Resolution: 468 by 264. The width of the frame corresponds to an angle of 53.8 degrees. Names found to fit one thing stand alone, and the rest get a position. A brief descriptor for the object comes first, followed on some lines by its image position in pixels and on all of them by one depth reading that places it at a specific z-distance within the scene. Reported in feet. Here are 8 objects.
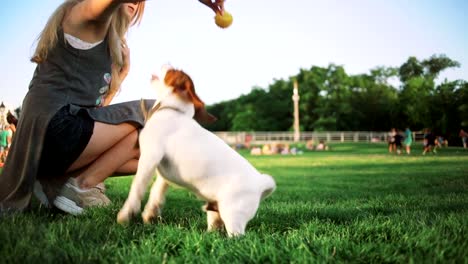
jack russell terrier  6.74
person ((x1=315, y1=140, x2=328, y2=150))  89.66
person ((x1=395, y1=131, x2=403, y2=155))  69.83
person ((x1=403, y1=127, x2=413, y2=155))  68.08
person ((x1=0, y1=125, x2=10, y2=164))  35.40
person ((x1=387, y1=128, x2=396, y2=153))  71.41
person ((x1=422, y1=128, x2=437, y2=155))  60.08
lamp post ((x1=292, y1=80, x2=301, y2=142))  158.71
